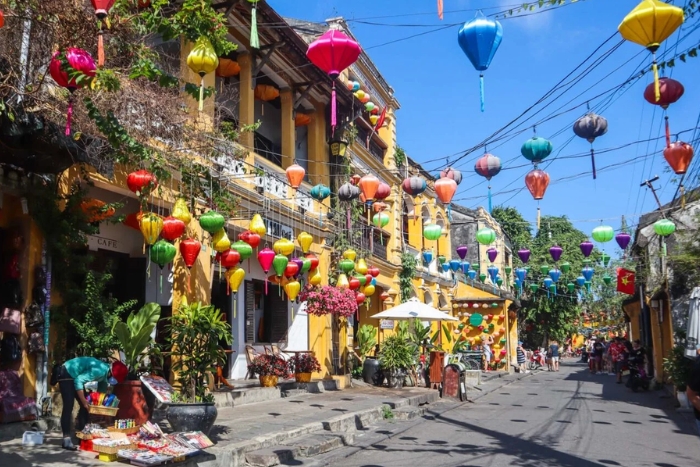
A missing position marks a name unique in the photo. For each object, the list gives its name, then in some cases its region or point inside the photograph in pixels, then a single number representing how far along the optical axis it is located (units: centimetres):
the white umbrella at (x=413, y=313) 1795
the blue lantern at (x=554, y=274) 2764
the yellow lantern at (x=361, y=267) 1741
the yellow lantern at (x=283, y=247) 1305
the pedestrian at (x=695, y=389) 634
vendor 797
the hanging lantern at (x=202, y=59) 777
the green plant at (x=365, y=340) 1972
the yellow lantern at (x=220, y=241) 1091
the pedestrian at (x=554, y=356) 3681
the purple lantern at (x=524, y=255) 2118
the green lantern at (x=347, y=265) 1672
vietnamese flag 2156
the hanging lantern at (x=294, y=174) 1353
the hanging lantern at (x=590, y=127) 978
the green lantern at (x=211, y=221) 1038
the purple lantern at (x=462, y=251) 2298
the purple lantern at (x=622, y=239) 1833
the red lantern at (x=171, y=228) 1002
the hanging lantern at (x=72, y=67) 652
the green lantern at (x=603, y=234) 1712
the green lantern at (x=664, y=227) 1584
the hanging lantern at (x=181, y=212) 1016
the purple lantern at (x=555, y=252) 1966
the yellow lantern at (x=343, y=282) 1669
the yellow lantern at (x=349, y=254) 1708
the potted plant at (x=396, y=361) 1822
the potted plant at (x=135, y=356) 873
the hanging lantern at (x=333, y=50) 809
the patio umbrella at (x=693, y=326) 1289
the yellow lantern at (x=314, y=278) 1554
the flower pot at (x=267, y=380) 1443
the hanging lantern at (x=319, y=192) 1525
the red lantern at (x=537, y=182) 1096
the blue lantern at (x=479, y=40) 777
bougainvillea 1598
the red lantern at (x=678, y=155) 948
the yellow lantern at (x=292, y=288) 1389
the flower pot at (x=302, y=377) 1606
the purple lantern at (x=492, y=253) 2326
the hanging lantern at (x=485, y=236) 1733
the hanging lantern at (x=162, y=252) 1002
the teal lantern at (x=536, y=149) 1016
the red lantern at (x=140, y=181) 964
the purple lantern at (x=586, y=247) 1944
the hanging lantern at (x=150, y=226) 977
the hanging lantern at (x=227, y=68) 1445
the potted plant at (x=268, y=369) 1445
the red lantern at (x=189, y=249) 1087
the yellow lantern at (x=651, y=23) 691
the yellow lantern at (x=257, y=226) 1210
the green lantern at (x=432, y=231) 1811
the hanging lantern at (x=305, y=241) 1438
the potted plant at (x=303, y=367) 1608
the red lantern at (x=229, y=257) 1119
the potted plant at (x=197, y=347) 909
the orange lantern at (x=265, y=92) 1636
